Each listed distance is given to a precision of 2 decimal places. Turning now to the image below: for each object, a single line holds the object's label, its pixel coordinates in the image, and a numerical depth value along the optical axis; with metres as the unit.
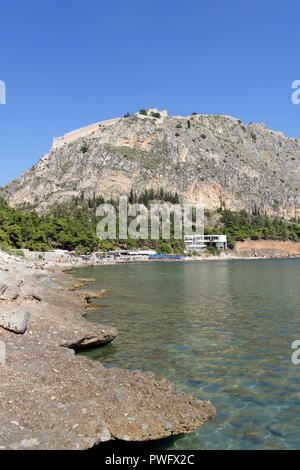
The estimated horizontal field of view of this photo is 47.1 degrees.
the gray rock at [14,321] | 13.70
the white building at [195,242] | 195.50
